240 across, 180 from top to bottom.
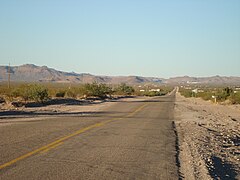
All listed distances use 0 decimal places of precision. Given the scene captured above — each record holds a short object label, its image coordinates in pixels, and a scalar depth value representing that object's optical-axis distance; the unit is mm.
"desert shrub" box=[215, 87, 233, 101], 64712
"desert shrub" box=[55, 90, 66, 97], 57125
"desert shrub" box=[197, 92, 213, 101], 75400
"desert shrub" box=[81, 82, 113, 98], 65938
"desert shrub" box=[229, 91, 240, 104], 56969
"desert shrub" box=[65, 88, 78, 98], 60209
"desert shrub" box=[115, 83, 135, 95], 102638
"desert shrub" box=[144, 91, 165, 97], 107581
